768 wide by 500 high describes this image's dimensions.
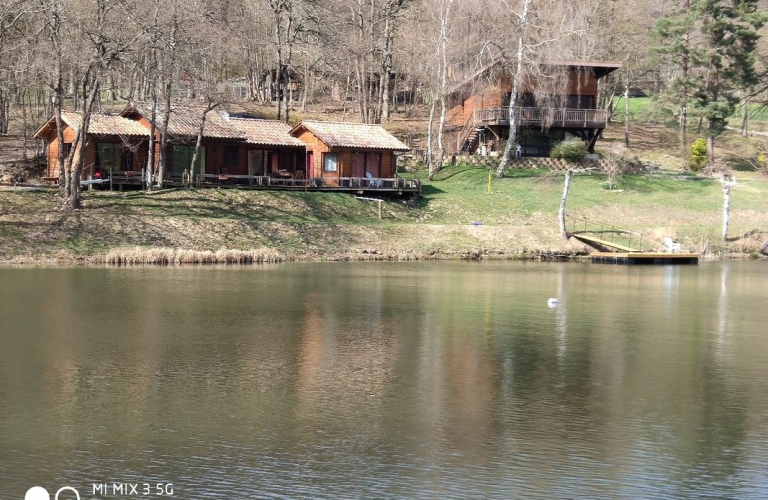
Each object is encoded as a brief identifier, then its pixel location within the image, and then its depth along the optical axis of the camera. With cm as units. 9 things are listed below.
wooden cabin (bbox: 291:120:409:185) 5997
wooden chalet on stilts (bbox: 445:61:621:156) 6725
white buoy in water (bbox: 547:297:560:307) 3338
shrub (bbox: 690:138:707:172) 6906
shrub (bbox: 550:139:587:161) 6706
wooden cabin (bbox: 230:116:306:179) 6078
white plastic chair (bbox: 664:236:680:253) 5050
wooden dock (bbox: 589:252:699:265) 4884
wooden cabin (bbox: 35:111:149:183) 5419
